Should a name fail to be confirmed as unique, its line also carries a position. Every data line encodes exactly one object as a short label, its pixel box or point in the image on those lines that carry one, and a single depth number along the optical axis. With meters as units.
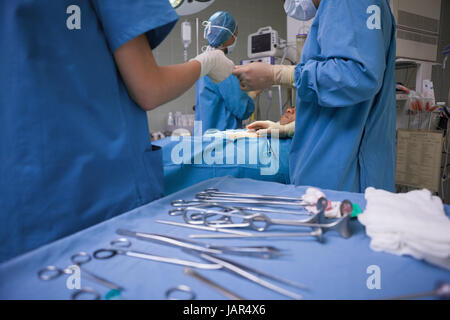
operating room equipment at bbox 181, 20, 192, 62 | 2.62
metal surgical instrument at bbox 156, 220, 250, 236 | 0.62
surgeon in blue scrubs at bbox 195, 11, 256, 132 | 2.41
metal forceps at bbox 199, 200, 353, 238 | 0.60
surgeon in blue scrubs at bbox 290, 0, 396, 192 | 1.05
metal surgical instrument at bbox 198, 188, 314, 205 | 0.84
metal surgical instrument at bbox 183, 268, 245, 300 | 0.43
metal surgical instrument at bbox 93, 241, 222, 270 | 0.50
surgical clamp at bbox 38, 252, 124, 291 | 0.45
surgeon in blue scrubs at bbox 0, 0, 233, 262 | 0.62
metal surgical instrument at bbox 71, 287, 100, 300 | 0.43
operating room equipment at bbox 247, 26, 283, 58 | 2.59
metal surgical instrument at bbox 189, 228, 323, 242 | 0.61
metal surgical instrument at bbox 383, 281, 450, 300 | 0.36
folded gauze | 0.48
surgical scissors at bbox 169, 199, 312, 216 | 0.76
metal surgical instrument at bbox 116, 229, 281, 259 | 0.53
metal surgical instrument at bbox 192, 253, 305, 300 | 0.43
